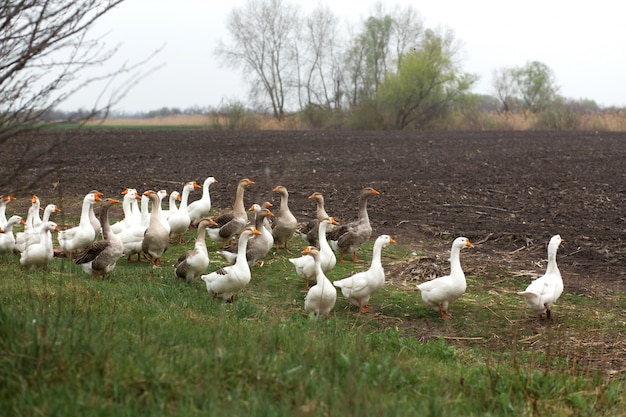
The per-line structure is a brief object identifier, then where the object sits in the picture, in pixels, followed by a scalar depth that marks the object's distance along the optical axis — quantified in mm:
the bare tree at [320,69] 70562
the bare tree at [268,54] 73062
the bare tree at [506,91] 82000
